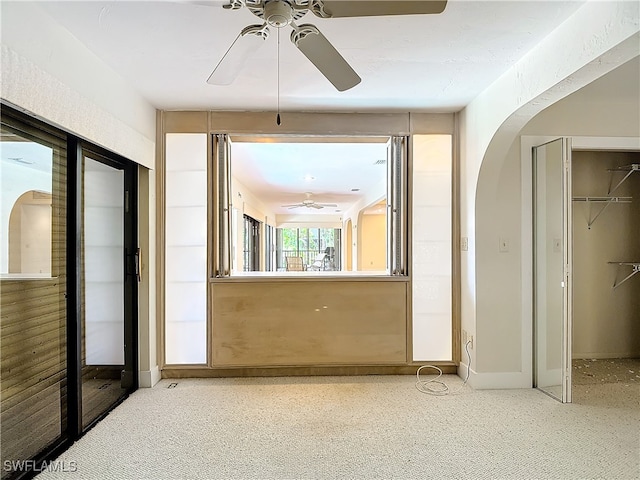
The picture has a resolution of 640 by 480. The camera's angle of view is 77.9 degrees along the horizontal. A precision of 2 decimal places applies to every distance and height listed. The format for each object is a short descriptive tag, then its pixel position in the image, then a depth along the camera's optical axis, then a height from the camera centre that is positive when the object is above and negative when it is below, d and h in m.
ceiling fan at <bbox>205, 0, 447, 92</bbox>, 1.49 +0.89
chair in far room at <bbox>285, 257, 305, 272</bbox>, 11.09 -0.61
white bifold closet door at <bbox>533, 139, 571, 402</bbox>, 2.95 -0.23
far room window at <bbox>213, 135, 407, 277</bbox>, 3.69 +0.79
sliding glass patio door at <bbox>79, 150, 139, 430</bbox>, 2.67 -0.30
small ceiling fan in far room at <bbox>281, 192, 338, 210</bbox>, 9.35 +0.99
